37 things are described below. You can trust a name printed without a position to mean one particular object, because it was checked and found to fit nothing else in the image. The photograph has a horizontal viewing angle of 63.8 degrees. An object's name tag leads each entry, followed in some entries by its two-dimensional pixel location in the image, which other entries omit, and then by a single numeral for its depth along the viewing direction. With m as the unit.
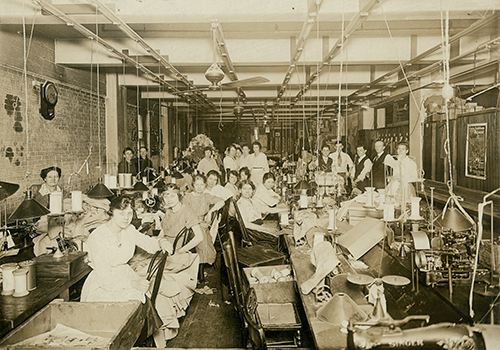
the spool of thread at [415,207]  3.45
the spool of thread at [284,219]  5.12
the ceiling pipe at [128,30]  3.79
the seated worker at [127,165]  8.04
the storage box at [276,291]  3.31
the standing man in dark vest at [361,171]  9.18
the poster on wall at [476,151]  5.87
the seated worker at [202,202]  5.42
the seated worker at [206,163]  10.09
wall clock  6.37
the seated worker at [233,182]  7.20
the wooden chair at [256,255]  4.32
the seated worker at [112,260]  2.87
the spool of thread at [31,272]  2.91
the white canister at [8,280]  2.81
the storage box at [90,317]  2.38
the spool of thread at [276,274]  3.55
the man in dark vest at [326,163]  10.15
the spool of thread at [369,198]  4.60
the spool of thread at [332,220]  3.47
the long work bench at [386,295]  2.15
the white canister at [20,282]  2.82
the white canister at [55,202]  3.75
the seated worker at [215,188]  6.65
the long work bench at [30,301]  2.44
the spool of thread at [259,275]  3.54
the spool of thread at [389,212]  3.54
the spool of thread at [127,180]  6.11
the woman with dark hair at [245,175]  7.33
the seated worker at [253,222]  5.51
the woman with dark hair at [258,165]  10.19
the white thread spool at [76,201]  4.04
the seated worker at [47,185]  5.14
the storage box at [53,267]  3.21
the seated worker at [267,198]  6.47
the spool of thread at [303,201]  5.50
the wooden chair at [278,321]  2.66
